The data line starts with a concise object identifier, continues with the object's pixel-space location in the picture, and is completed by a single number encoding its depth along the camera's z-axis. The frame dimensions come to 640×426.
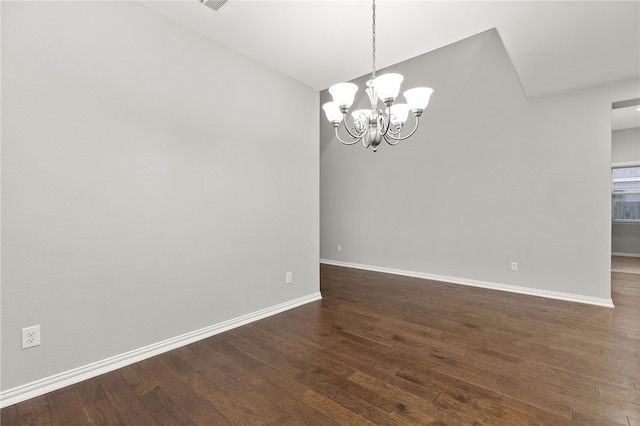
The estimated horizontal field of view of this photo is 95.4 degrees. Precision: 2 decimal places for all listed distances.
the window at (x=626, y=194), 6.89
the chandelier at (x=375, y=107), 1.83
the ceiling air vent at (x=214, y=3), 2.19
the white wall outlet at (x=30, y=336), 1.77
